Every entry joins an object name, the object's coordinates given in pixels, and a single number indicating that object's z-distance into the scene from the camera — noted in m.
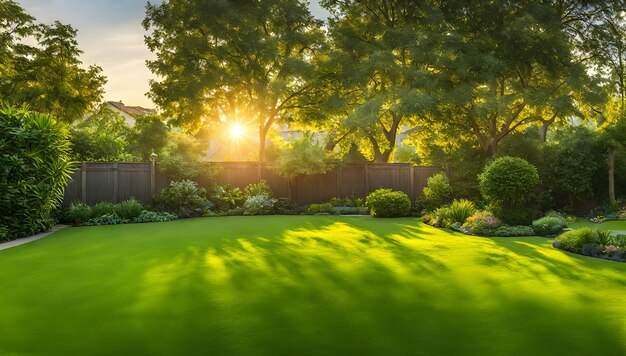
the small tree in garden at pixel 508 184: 12.34
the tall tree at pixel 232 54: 19.94
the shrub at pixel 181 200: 16.23
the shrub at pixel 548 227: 10.73
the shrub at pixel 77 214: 13.86
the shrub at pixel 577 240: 8.12
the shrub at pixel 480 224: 11.02
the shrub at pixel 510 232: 10.77
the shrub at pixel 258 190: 18.00
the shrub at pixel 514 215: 11.91
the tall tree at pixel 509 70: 18.64
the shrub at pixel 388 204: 15.80
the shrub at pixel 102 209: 14.32
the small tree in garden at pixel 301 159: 17.86
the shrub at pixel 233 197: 17.58
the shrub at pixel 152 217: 14.66
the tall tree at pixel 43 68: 19.58
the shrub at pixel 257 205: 16.81
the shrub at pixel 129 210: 14.63
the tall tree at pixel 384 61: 19.28
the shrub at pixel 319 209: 17.50
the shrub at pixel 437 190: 16.86
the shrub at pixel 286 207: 17.58
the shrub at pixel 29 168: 10.08
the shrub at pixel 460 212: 12.55
